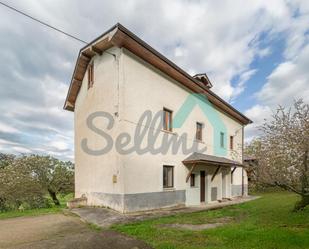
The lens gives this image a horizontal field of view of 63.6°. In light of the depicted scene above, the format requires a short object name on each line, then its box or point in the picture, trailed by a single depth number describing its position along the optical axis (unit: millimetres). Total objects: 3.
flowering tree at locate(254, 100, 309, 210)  8141
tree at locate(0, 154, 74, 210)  19883
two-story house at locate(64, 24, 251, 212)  11000
